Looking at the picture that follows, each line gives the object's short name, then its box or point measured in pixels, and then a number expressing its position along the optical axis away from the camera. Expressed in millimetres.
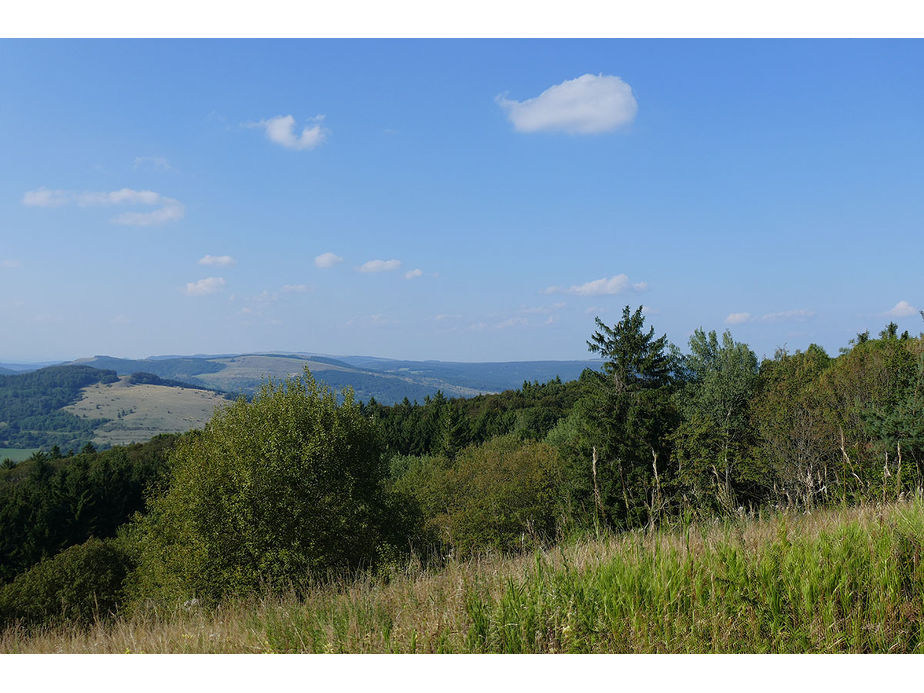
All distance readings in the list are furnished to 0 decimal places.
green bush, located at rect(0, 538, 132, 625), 36750
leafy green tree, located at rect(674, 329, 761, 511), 38344
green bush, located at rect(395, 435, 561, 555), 49250
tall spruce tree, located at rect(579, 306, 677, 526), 37344
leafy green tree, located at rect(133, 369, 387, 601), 25578
